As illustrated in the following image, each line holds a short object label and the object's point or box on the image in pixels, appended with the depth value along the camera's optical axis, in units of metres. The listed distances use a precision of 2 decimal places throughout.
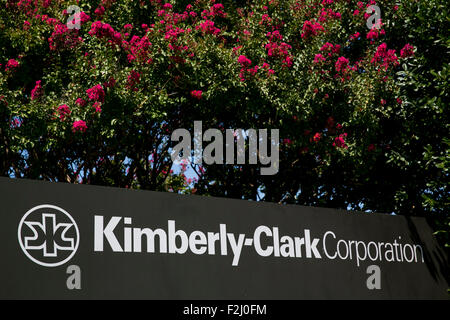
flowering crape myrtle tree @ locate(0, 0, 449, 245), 11.28
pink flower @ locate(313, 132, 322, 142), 12.62
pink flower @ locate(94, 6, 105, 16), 12.27
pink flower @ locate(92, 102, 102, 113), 10.87
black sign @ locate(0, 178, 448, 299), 6.69
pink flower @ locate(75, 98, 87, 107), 11.02
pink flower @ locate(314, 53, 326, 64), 12.16
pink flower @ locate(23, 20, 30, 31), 11.23
